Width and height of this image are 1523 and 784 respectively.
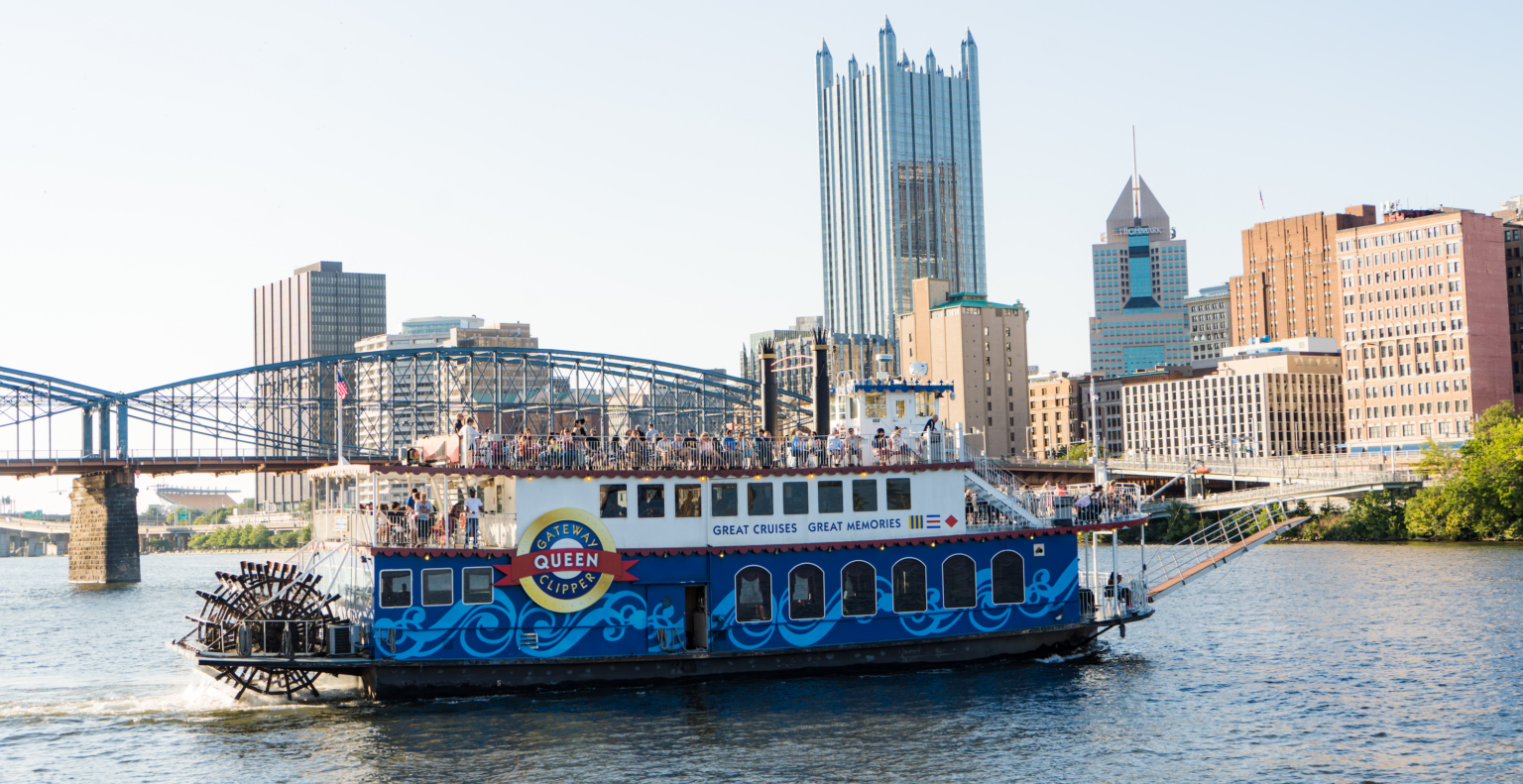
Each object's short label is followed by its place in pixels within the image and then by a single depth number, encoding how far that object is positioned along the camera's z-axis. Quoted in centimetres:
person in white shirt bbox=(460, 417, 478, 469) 3409
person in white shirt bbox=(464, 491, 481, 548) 3381
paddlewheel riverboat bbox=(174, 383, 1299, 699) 3312
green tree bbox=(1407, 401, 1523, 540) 9519
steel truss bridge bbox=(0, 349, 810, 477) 11731
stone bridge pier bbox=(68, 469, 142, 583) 10650
